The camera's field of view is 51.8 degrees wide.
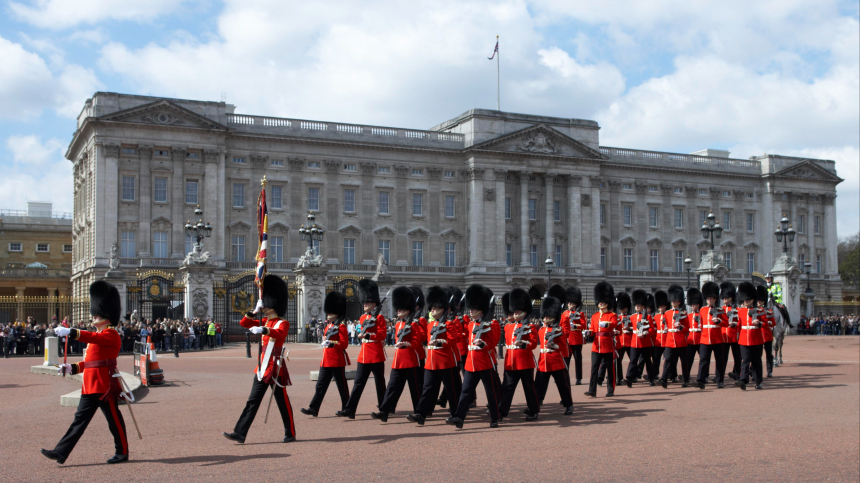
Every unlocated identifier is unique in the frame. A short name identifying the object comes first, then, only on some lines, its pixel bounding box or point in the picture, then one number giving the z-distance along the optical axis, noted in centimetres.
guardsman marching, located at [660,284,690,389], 1648
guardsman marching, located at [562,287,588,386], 1588
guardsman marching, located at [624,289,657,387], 1644
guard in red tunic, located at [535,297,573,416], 1248
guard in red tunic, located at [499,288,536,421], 1173
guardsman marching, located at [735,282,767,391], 1580
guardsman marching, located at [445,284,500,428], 1137
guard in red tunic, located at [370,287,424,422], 1183
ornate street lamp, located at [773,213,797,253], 3572
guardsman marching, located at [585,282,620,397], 1472
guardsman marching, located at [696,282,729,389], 1600
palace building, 5050
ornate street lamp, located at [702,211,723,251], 2964
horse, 2131
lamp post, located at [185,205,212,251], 3336
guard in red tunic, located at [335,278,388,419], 1196
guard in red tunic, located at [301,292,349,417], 1205
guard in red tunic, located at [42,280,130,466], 873
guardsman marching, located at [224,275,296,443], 978
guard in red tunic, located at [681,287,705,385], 1639
